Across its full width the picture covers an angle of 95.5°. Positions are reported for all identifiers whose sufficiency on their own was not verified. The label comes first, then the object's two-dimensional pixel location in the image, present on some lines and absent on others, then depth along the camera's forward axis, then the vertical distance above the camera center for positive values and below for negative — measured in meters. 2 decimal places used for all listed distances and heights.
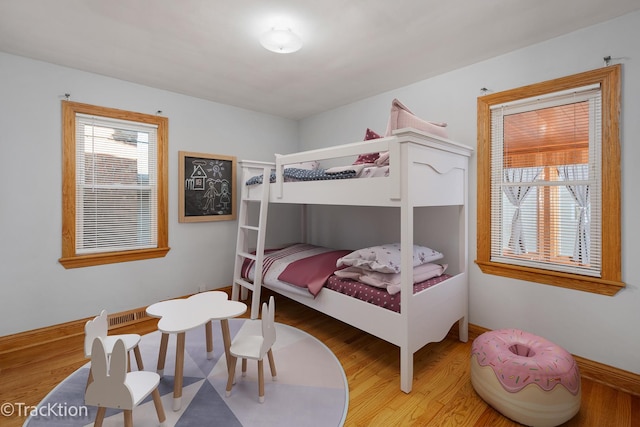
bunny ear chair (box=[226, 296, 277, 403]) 1.67 -0.79
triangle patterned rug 1.53 -1.07
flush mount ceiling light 1.85 +1.13
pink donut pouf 1.46 -0.88
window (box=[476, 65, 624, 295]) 1.82 +0.22
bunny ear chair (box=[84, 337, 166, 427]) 1.25 -0.72
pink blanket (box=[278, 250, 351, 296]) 2.32 -0.49
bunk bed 1.76 +0.09
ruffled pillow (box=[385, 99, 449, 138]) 1.99 +0.65
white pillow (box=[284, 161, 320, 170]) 3.12 +0.53
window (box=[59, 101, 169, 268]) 2.51 +0.27
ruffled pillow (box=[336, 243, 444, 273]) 2.05 -0.33
